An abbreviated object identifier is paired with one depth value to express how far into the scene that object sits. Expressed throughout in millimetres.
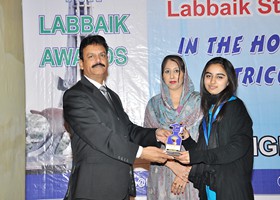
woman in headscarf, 3920
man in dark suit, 3062
